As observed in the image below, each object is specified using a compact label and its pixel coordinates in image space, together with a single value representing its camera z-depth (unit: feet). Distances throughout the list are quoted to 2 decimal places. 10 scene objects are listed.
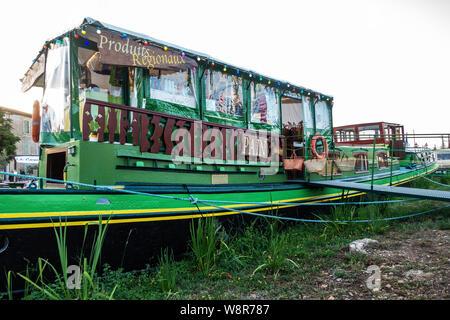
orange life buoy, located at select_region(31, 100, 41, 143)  19.59
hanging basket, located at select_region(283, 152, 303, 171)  22.31
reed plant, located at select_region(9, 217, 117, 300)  9.72
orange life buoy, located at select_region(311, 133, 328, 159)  23.97
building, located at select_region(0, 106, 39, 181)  93.67
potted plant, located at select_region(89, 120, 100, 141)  14.47
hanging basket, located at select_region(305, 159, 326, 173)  22.53
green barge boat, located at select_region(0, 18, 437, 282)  11.72
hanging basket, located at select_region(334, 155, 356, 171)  27.00
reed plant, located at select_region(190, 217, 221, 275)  13.80
